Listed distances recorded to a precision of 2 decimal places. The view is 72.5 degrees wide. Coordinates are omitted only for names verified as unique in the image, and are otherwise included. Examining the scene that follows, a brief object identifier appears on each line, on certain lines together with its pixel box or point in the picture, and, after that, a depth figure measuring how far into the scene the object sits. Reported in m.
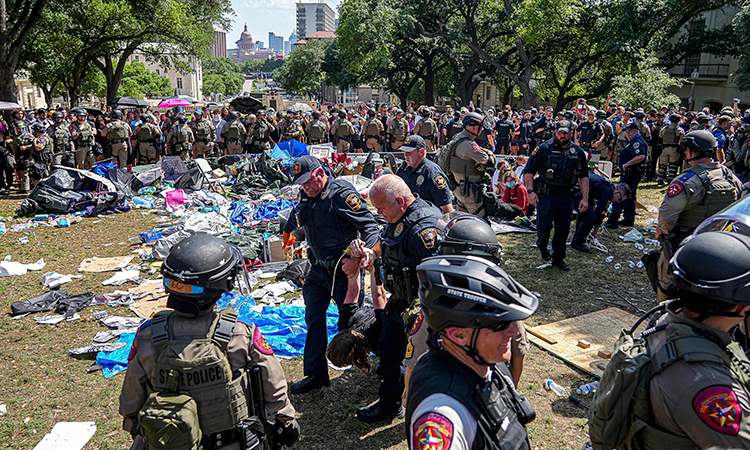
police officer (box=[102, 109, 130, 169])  14.70
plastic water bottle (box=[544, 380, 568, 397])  4.76
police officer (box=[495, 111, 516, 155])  18.22
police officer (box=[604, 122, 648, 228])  9.72
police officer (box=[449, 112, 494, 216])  7.34
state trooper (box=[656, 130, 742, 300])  4.94
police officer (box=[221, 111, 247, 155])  16.53
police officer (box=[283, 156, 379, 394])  4.62
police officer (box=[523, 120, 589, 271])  7.30
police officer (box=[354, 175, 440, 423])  3.66
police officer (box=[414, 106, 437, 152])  16.59
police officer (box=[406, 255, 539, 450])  1.73
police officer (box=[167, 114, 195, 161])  15.85
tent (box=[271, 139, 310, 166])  14.15
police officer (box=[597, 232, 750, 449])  1.87
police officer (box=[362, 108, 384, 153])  17.23
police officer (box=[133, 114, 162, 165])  15.37
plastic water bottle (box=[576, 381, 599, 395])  4.74
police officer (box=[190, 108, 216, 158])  16.69
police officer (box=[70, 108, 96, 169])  14.67
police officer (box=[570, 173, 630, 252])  8.66
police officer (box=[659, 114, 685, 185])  12.77
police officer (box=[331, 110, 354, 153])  17.38
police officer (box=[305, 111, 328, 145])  17.45
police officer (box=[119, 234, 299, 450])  2.46
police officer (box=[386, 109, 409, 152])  17.33
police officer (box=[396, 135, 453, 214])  6.29
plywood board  5.26
